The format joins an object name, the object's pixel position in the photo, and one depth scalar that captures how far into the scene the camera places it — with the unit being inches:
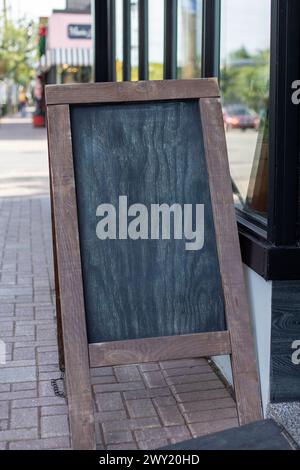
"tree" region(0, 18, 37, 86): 2078.0
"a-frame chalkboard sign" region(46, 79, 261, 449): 126.3
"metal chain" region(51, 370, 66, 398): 152.1
